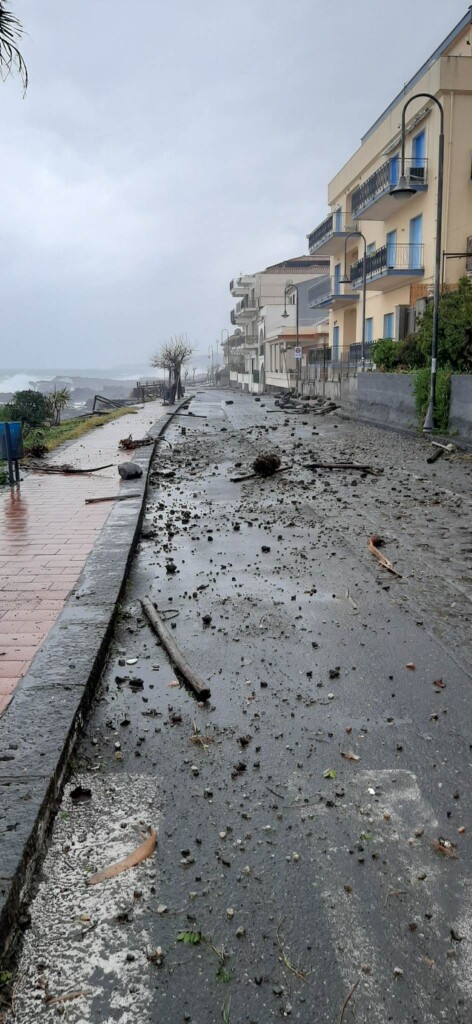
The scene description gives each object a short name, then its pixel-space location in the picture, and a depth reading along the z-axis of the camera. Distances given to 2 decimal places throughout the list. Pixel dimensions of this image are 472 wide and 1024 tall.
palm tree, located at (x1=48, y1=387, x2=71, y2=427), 32.34
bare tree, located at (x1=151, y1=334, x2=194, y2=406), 57.14
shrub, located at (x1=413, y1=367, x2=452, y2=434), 17.19
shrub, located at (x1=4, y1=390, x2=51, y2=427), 28.05
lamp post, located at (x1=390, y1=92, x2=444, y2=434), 17.02
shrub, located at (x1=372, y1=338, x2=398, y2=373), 24.38
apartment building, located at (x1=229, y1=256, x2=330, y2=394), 78.30
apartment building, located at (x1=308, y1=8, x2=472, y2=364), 29.06
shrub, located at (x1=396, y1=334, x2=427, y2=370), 22.86
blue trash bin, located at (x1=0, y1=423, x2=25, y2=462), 10.53
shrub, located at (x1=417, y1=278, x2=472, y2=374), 17.36
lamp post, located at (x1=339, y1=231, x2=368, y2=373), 33.48
